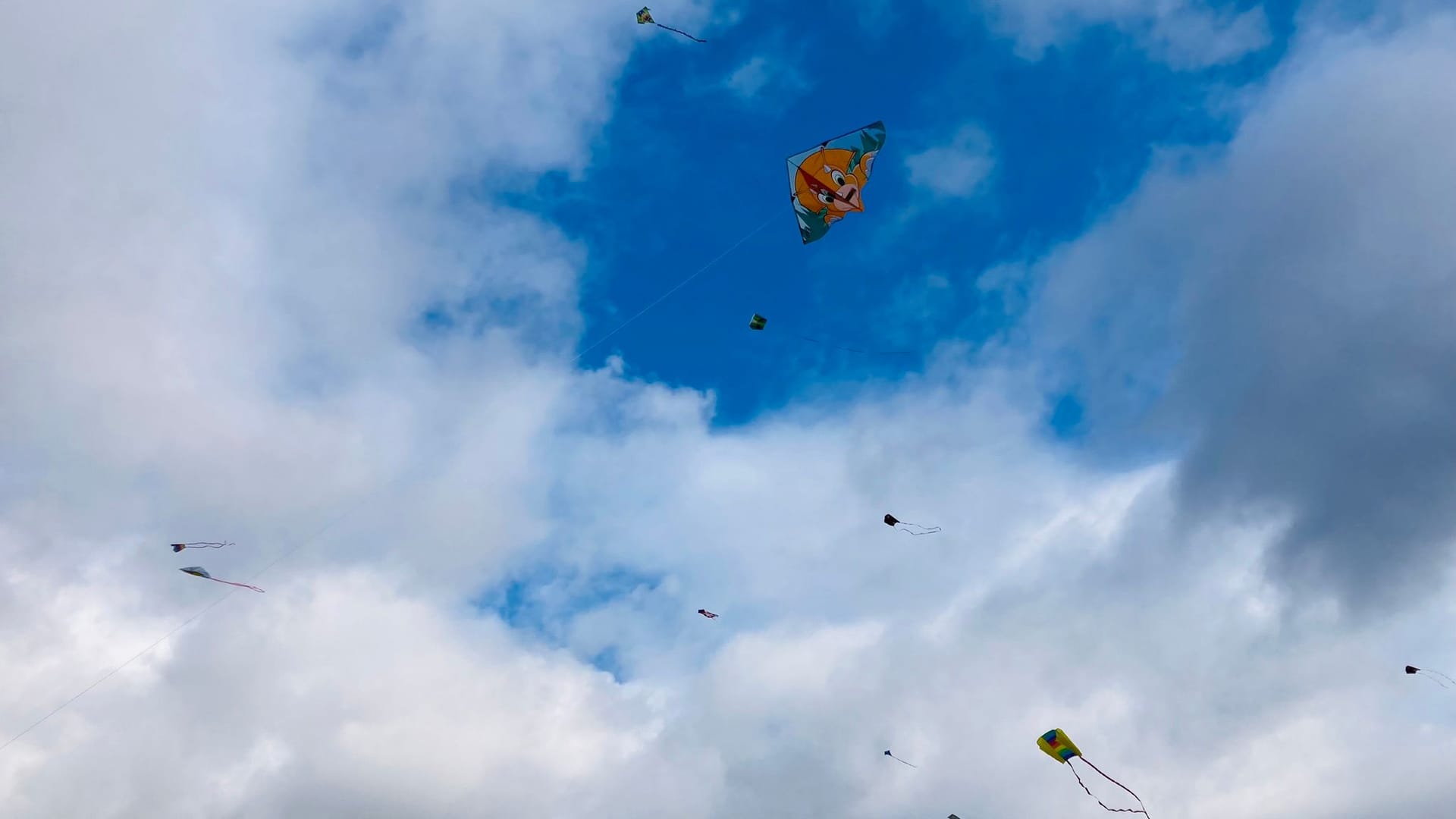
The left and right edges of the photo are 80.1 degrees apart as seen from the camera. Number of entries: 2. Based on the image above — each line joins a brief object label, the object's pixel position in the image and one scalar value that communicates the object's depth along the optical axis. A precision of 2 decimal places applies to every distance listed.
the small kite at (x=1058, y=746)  59.28
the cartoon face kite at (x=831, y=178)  57.19
